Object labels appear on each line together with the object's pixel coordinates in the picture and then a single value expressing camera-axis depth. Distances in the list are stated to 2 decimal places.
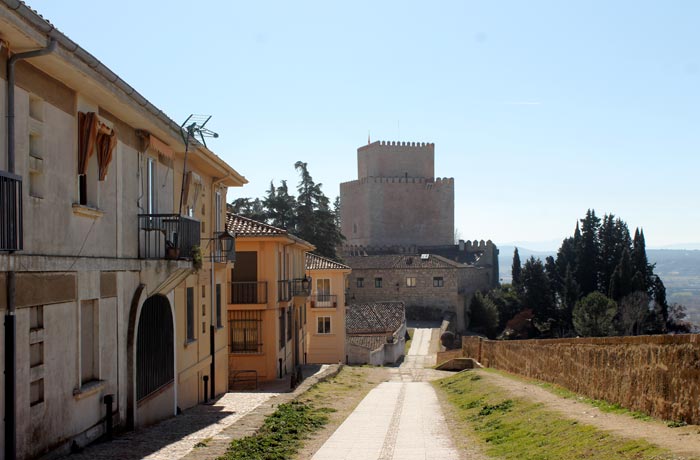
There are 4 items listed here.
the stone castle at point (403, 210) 88.69
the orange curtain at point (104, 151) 11.79
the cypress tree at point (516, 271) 75.46
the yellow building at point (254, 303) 27.23
